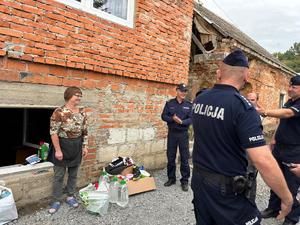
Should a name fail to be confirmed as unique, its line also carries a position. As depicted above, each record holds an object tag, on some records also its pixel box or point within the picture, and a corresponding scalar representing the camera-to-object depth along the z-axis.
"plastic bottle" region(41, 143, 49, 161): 4.19
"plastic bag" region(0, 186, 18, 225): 3.20
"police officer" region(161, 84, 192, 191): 4.99
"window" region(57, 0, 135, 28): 4.20
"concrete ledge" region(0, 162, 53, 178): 3.55
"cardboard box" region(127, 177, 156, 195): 4.48
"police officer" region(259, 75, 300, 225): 3.59
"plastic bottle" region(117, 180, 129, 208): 4.14
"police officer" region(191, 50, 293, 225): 1.92
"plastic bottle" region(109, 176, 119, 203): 4.14
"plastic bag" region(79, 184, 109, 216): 3.71
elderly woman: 3.63
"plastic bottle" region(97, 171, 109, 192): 4.03
